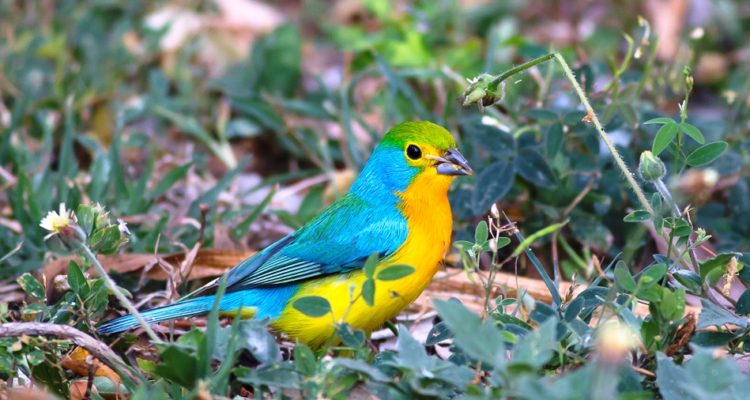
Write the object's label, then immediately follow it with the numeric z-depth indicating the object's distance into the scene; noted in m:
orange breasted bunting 6.15
